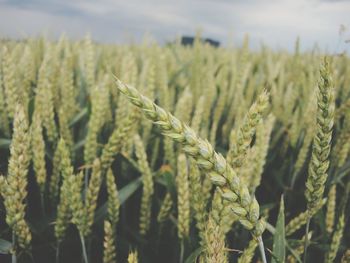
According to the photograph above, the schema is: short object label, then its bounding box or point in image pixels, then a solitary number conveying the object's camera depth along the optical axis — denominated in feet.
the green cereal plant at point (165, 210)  2.46
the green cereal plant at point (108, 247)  1.88
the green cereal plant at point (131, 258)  1.26
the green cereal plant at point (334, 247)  1.87
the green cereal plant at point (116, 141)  2.12
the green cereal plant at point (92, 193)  2.00
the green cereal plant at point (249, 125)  1.30
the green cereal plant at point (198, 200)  1.75
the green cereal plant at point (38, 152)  2.26
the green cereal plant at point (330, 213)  2.39
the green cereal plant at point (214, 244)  1.16
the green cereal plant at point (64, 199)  1.87
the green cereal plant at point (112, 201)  2.06
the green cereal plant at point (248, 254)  1.45
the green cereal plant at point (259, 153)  2.33
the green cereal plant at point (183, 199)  1.95
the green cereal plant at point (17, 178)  1.66
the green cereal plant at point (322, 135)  1.30
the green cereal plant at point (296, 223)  2.12
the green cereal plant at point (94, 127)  2.49
